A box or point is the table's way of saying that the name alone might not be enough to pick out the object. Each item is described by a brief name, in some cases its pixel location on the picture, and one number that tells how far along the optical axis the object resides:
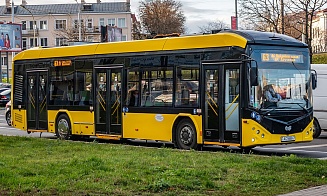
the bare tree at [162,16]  108.44
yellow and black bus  18.17
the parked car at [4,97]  55.35
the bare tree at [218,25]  73.21
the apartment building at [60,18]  126.38
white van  25.66
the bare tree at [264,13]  46.06
